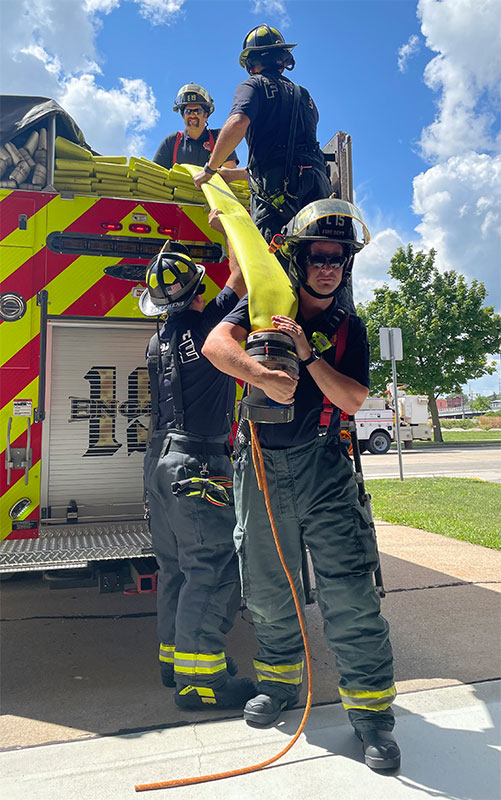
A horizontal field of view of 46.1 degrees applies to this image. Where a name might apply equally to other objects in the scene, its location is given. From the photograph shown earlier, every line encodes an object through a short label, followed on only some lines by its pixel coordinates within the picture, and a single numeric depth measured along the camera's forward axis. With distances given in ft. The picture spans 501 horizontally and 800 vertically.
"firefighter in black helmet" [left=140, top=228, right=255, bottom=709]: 9.24
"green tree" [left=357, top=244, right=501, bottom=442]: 90.68
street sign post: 34.81
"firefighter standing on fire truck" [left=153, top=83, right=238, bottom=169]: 16.71
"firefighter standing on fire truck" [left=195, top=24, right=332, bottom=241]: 10.89
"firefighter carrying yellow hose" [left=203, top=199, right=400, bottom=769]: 7.80
